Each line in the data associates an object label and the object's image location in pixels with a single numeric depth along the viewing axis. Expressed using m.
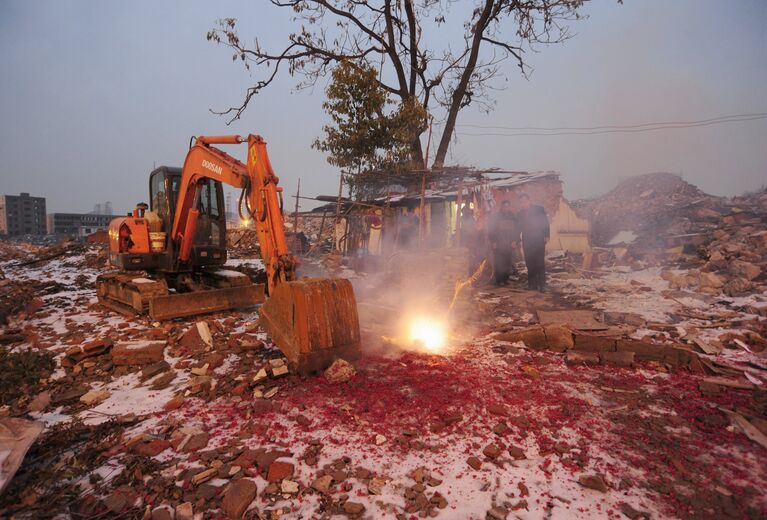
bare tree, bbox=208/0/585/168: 16.00
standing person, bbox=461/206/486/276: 10.01
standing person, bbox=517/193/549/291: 8.52
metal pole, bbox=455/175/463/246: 11.31
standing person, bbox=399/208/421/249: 14.14
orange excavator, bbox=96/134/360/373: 3.87
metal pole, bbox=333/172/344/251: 14.17
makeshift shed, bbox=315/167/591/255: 14.45
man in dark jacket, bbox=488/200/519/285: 9.18
